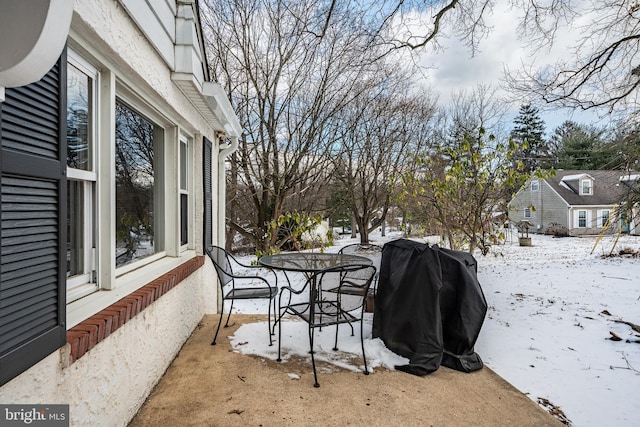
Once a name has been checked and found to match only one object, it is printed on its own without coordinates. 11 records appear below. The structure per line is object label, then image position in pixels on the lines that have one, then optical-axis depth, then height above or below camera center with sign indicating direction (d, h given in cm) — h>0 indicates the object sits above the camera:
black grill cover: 287 -80
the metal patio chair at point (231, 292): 334 -76
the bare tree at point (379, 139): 1151 +247
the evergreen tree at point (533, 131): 2719 +621
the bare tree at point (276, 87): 778 +295
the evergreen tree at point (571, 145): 2238 +439
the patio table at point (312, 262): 287 -47
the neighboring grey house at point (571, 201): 2025 +64
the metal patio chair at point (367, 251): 419 -48
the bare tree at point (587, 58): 525 +248
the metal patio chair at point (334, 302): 284 -79
